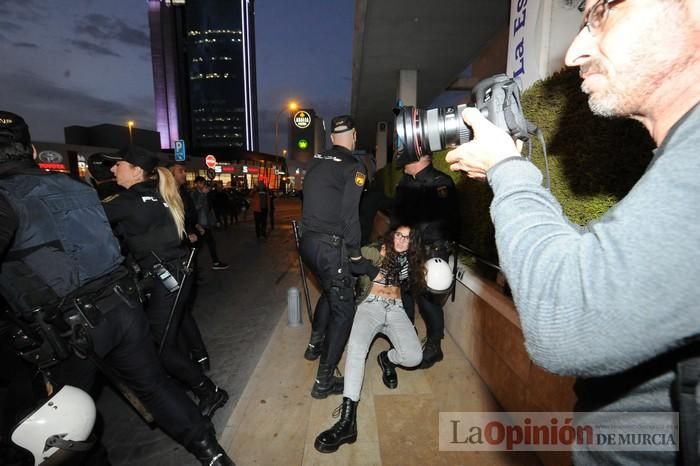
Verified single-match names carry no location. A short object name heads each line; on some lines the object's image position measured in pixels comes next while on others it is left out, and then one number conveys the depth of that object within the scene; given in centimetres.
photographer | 57
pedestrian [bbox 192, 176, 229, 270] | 730
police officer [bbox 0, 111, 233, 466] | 173
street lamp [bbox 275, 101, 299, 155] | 2497
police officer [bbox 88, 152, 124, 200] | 295
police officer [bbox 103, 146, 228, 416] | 280
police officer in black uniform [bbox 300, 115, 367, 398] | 288
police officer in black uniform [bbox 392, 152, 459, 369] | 352
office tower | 12825
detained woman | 290
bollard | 448
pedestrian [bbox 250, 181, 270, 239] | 1207
